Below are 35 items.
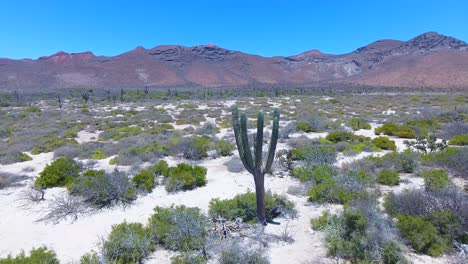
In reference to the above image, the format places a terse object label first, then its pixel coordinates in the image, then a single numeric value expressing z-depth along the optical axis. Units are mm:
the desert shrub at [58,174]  7727
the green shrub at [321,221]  5328
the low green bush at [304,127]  15383
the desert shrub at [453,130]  12383
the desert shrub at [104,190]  6762
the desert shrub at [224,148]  11148
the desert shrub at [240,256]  4258
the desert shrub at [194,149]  10622
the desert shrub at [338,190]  6411
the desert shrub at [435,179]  6359
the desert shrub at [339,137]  12565
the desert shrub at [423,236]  4469
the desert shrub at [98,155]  10758
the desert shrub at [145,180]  7501
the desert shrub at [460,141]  10828
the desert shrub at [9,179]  7871
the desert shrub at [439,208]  4613
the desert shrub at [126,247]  4508
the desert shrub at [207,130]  15239
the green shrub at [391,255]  4234
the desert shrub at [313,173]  7527
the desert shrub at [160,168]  8552
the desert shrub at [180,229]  4855
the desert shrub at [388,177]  7293
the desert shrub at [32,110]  24370
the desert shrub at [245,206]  5867
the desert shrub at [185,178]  7605
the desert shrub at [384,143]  11148
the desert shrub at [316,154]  9062
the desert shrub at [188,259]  4297
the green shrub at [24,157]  10409
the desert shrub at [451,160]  7355
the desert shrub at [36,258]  4102
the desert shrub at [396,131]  13125
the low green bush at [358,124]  15720
